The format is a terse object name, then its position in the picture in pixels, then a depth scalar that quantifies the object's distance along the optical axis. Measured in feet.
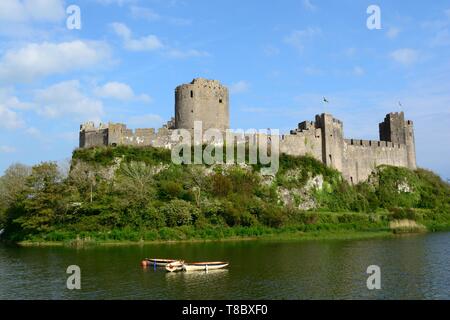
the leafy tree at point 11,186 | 141.38
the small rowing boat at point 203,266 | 78.95
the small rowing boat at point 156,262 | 82.81
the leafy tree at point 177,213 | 125.29
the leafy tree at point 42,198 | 124.16
